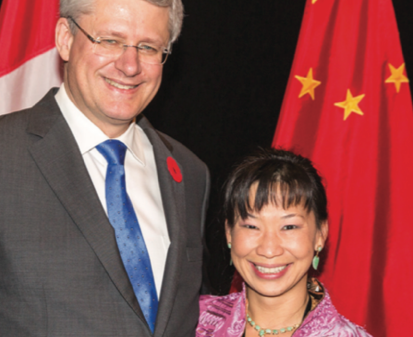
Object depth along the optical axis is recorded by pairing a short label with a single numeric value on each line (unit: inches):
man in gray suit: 58.8
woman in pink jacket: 74.9
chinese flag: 95.3
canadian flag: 92.2
